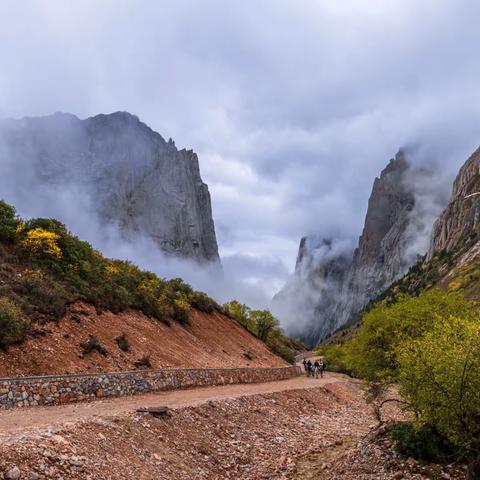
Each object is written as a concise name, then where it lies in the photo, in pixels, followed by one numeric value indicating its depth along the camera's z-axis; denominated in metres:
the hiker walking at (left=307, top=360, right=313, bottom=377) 62.38
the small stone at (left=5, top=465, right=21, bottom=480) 11.70
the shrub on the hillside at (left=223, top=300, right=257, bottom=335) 69.67
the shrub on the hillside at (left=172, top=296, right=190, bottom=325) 48.47
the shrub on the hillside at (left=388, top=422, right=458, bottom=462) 18.88
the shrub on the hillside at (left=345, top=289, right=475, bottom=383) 28.30
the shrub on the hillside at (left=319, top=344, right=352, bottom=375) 88.00
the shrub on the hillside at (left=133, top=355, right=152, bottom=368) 30.38
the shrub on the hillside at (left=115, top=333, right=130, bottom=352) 31.53
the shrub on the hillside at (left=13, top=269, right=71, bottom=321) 28.84
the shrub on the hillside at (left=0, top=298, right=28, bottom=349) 23.72
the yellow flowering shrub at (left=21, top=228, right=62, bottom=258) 36.56
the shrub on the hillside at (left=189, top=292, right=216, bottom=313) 57.78
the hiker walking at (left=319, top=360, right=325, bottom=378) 64.62
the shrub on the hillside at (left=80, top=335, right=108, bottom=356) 28.16
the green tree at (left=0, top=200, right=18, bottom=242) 37.12
